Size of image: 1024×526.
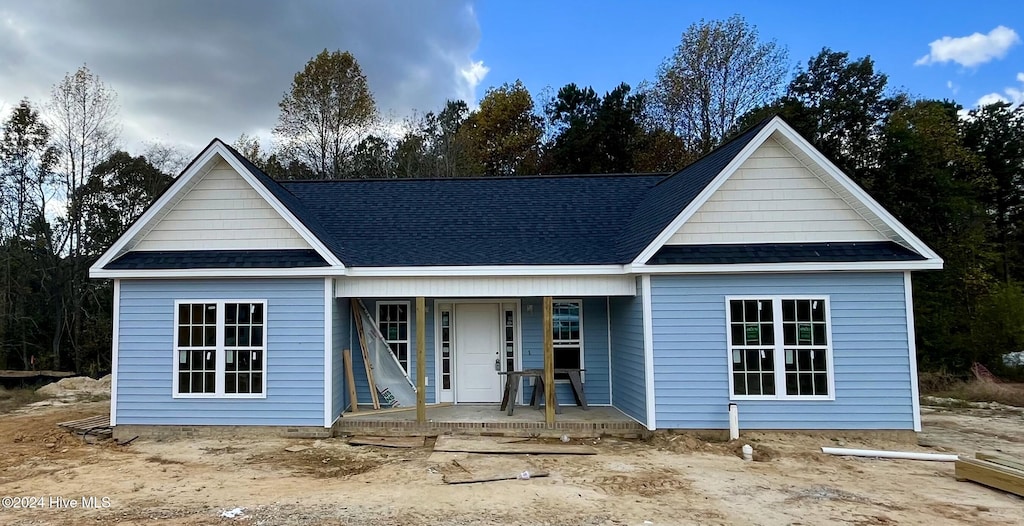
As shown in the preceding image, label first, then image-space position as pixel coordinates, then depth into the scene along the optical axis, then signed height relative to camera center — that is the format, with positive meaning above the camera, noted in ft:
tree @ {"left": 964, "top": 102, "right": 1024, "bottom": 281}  80.74 +20.15
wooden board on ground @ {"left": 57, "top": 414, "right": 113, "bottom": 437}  29.84 -6.05
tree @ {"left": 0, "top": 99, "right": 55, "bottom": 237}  64.85 +18.05
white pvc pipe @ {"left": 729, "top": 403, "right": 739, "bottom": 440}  27.09 -5.90
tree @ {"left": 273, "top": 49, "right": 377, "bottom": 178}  83.82 +31.24
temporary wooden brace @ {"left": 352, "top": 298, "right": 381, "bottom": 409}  33.24 -2.02
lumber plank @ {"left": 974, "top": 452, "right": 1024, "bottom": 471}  20.98 -6.28
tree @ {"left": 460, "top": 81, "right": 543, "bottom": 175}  95.14 +32.04
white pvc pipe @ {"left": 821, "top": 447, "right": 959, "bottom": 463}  24.12 -6.82
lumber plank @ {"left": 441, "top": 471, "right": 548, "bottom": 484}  21.67 -6.77
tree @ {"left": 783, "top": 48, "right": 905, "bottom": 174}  76.64 +27.18
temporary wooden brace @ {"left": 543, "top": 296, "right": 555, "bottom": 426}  28.91 -3.33
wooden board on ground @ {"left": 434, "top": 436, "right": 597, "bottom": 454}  26.03 -6.70
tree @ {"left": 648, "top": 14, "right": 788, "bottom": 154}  81.82 +35.48
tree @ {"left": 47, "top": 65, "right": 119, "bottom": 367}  64.18 +18.50
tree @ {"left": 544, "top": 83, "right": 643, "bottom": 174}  90.07 +28.20
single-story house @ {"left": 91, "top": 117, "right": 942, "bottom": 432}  27.68 +0.96
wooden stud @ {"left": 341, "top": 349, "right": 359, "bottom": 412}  32.04 -3.72
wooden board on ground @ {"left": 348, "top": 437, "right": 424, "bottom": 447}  27.73 -6.69
